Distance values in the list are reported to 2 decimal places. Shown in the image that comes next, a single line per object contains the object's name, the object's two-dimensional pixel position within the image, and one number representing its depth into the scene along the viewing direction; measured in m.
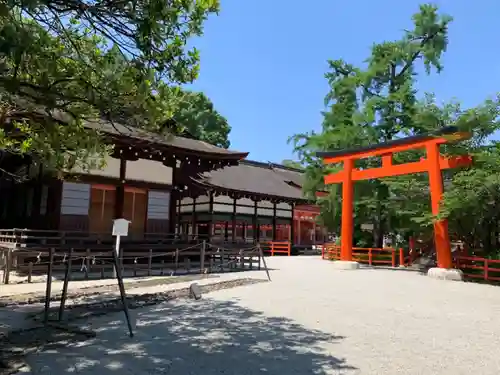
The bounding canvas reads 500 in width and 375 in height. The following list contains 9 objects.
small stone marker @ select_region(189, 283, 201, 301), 8.85
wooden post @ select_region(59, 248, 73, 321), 5.50
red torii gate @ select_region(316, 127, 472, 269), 13.91
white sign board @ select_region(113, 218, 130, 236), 9.88
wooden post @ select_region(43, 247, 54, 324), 5.66
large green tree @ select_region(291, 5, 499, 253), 20.55
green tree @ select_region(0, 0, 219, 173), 3.89
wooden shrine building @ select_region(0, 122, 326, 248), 13.39
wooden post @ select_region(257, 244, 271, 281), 13.51
